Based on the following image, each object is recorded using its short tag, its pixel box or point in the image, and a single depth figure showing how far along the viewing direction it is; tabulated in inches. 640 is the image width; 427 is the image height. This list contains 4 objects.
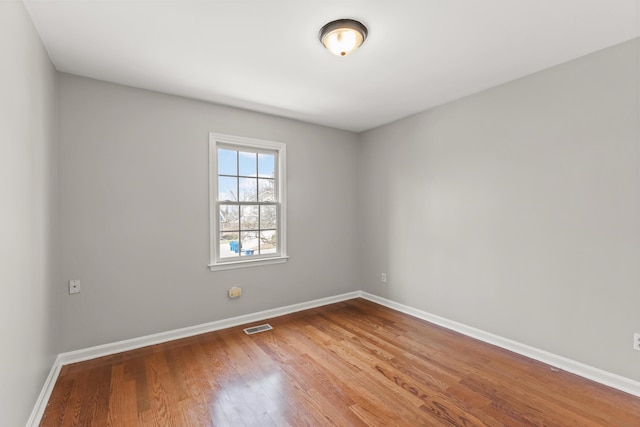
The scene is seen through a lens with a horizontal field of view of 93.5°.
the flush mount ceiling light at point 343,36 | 77.5
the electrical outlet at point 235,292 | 134.8
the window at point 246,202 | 134.0
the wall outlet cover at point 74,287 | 103.3
